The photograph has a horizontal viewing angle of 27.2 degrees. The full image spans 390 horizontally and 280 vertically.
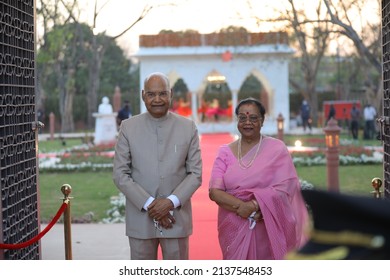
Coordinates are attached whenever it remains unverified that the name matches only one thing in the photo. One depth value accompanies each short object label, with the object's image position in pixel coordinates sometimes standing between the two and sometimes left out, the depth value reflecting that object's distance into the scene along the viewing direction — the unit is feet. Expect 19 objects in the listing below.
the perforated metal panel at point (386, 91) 18.53
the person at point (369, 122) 86.22
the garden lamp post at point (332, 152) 40.14
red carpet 24.50
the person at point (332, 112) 100.38
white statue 88.69
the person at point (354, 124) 90.27
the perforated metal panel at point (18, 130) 16.52
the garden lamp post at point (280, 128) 74.18
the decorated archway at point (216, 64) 101.09
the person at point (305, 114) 109.61
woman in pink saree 15.16
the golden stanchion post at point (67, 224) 19.49
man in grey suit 14.98
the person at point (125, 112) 80.97
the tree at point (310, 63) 118.95
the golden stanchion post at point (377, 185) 19.83
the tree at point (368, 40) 53.67
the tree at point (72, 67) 122.08
